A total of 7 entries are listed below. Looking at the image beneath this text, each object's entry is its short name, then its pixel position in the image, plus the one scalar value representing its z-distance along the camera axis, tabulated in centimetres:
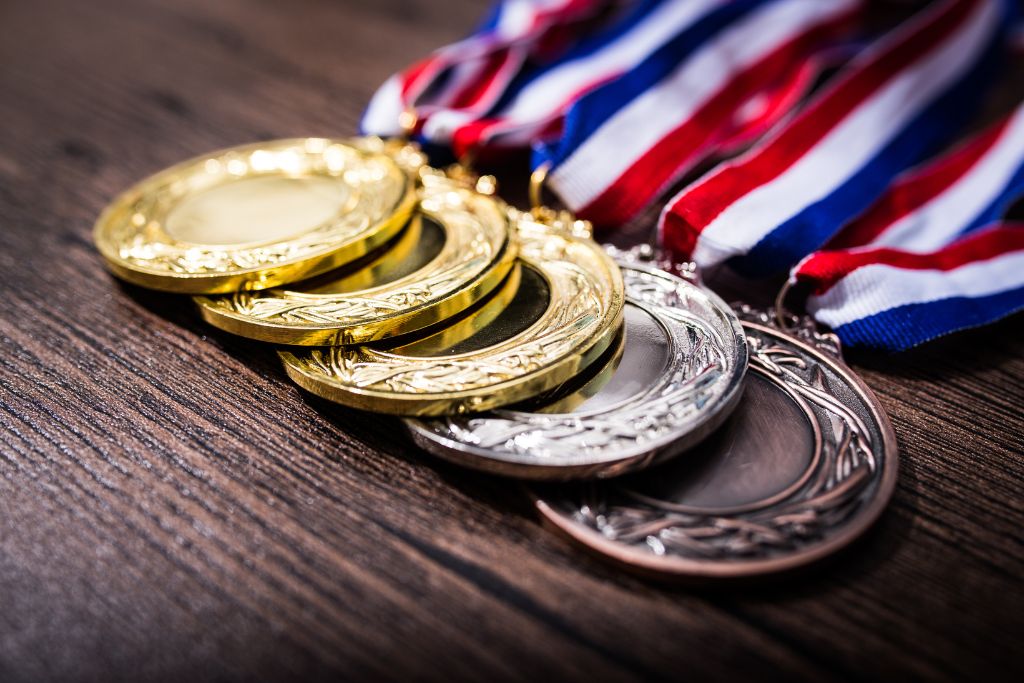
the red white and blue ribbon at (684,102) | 26
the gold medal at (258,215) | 23
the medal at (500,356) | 21
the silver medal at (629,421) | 20
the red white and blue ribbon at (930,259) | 23
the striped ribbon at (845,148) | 25
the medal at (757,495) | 20
